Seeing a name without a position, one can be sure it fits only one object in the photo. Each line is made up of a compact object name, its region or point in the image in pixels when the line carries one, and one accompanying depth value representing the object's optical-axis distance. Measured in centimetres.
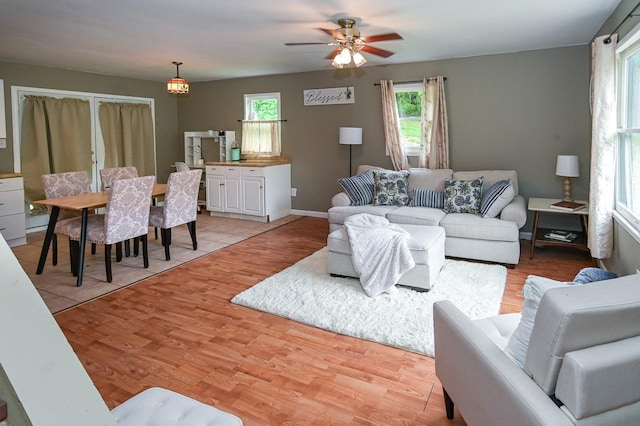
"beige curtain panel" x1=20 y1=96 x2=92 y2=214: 604
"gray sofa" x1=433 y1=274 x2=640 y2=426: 118
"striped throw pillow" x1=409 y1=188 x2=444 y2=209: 516
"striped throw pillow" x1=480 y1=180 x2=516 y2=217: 460
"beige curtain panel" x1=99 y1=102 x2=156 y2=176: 705
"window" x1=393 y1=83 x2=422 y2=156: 604
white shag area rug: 295
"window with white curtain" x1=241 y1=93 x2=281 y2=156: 721
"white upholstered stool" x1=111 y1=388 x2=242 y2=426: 145
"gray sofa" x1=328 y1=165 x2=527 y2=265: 439
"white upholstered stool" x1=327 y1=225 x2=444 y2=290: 360
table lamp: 468
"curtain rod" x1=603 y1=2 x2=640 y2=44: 303
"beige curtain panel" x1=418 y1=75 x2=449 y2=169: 573
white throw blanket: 355
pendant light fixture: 568
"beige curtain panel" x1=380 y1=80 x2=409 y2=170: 607
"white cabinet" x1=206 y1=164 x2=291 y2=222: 667
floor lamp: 614
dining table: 388
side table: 443
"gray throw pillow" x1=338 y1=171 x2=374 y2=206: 543
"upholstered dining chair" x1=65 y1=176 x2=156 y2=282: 390
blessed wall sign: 648
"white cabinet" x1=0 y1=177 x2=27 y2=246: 519
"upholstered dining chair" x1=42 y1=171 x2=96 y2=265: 438
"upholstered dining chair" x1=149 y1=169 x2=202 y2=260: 458
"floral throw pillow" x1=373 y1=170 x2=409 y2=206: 529
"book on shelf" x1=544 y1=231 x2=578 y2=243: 456
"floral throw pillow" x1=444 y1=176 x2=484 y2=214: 483
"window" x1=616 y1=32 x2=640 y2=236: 327
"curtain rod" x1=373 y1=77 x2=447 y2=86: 590
